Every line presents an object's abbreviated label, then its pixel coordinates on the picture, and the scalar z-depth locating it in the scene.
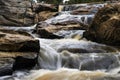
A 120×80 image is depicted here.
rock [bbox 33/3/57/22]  17.04
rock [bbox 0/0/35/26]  16.14
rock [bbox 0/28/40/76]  7.04
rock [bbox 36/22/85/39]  11.26
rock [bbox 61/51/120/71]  7.79
